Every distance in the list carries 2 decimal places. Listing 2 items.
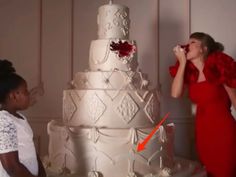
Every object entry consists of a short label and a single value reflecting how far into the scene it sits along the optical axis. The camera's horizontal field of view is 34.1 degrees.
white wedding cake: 2.20
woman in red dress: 2.53
